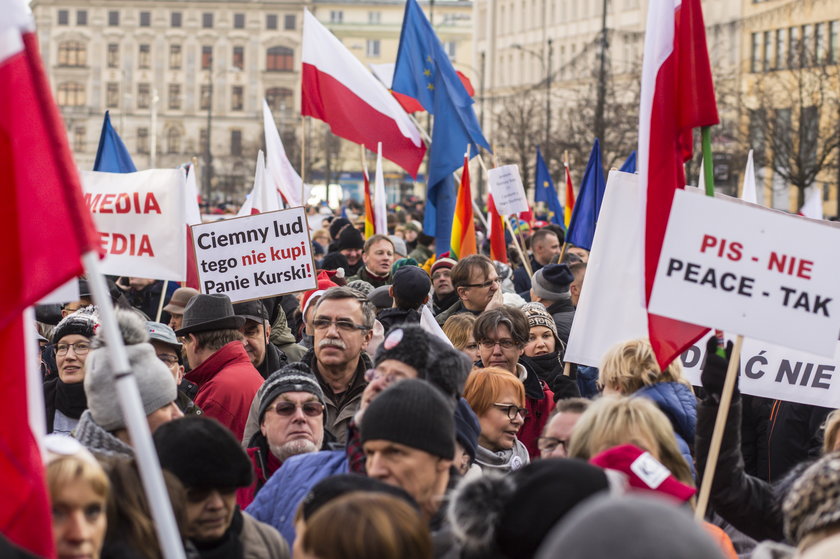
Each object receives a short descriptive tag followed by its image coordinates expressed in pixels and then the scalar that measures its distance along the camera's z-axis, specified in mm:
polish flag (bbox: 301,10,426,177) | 11805
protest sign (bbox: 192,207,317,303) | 8148
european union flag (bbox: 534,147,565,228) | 19094
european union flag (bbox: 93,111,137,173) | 10492
